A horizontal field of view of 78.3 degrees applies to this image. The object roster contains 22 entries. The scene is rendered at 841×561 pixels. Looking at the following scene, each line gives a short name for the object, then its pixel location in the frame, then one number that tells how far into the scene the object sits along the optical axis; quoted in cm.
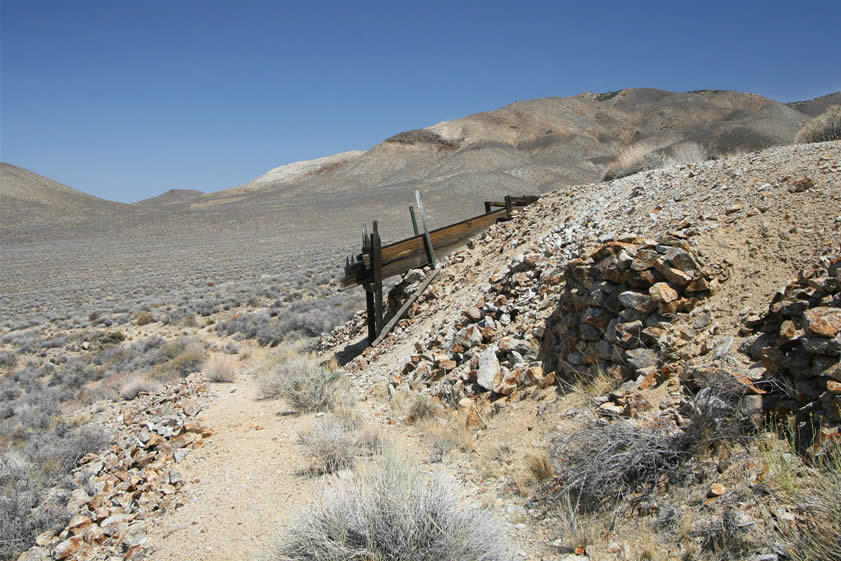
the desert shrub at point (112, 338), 1448
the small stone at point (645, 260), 460
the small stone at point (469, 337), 649
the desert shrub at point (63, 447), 596
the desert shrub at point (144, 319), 1633
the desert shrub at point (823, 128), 1009
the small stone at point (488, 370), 556
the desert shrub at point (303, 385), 658
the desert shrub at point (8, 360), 1272
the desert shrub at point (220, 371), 882
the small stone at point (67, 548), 418
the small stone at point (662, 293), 441
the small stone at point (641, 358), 418
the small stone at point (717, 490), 285
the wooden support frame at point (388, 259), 893
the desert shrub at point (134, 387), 890
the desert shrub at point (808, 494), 223
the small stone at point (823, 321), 291
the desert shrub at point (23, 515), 446
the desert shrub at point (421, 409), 570
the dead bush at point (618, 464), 319
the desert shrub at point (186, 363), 1047
